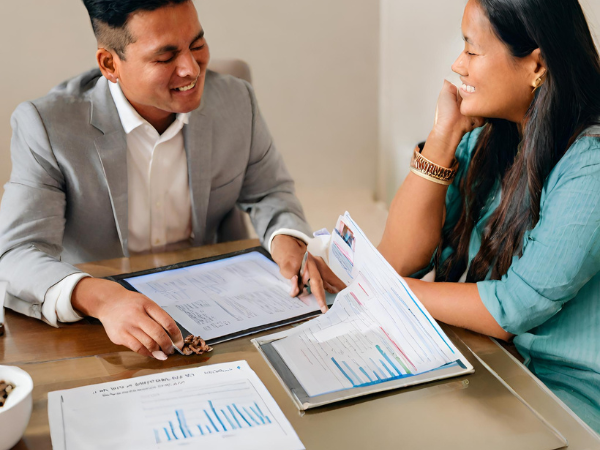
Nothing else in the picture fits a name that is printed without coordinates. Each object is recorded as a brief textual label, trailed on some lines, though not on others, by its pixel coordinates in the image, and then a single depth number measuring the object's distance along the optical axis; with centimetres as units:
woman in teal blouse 97
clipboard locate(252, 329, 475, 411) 84
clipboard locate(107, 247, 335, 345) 102
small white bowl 72
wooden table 78
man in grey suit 118
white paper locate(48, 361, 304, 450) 76
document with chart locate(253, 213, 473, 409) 89
